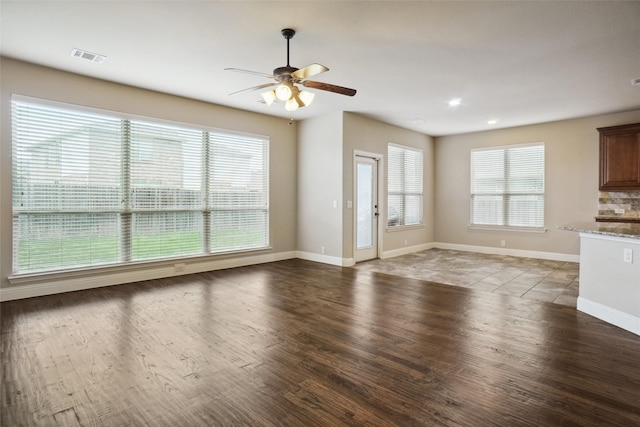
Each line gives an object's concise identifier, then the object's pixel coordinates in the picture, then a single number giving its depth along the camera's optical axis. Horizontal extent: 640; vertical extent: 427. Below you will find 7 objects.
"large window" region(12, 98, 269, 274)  4.18
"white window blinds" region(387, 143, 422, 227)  7.39
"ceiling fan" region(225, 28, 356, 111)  3.17
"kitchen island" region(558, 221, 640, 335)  3.18
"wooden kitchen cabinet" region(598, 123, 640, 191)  5.68
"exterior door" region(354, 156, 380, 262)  6.61
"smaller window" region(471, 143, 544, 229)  7.13
